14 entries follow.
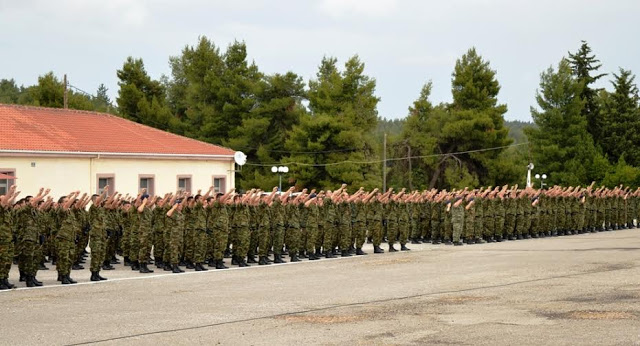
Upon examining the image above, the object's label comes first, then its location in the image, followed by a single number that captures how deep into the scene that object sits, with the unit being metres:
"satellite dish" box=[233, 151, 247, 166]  42.34
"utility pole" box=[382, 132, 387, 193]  63.20
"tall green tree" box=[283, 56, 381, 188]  60.94
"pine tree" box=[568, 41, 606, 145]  77.12
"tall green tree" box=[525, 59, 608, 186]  71.62
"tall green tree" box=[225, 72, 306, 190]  63.75
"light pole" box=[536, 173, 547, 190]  68.03
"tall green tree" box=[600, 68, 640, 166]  76.88
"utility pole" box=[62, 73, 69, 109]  50.92
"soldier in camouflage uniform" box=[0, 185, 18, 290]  16.02
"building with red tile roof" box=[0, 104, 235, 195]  35.03
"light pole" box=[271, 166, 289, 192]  48.96
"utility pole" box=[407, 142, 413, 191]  71.96
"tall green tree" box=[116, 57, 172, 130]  68.19
